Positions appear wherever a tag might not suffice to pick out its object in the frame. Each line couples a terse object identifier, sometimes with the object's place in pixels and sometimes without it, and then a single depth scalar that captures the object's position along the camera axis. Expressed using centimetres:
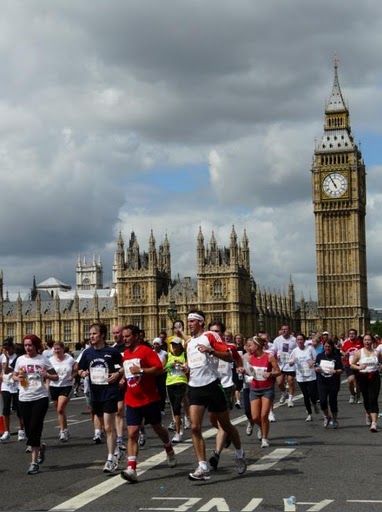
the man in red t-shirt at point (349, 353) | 2462
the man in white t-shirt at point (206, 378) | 1193
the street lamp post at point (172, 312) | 6093
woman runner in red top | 1497
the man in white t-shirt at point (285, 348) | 2244
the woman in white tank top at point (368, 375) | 1743
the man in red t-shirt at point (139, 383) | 1214
